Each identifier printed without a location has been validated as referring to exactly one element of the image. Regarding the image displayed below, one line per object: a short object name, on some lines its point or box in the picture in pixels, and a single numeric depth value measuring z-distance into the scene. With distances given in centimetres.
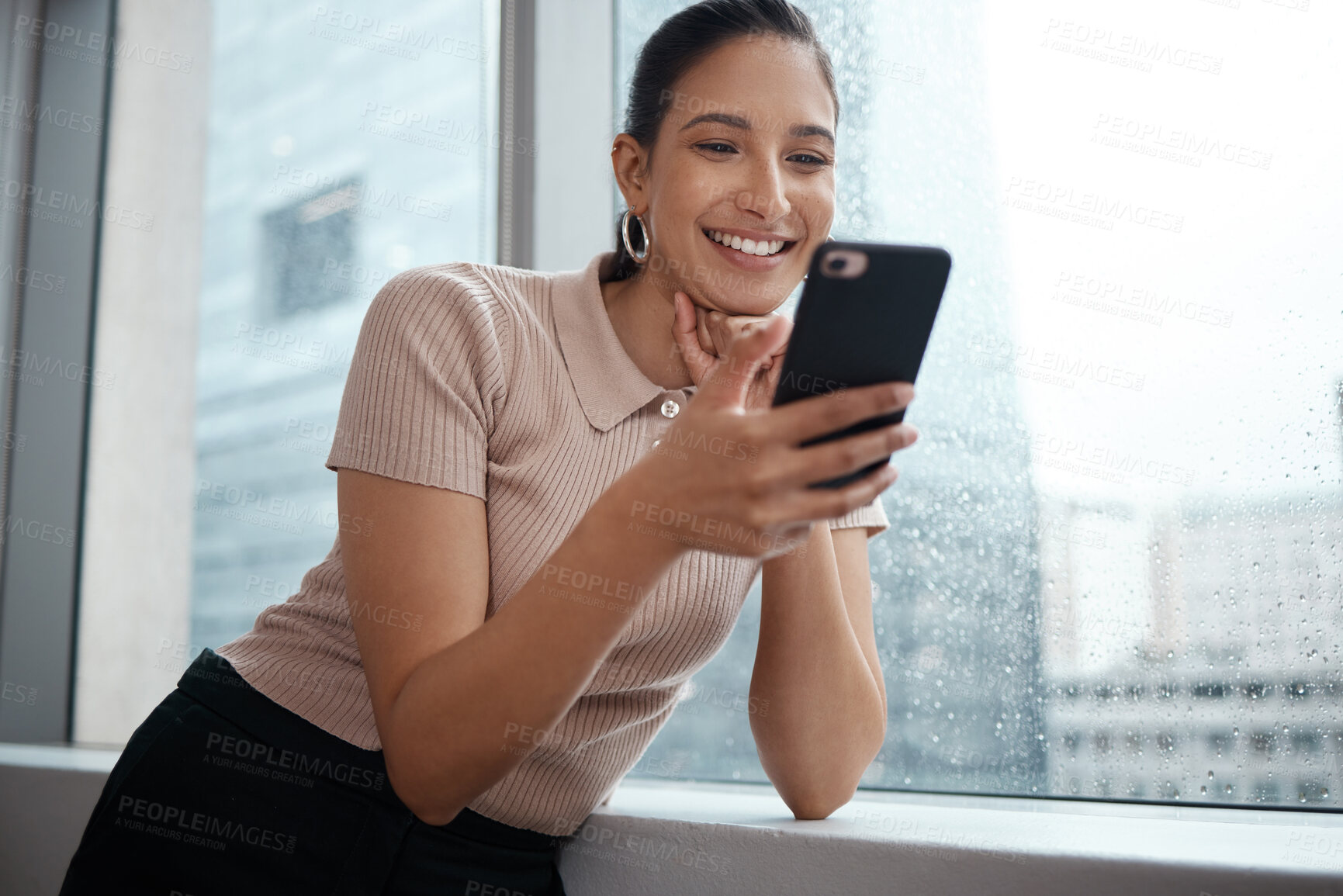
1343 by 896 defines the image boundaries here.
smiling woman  67
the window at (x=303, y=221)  196
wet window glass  109
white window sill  73
